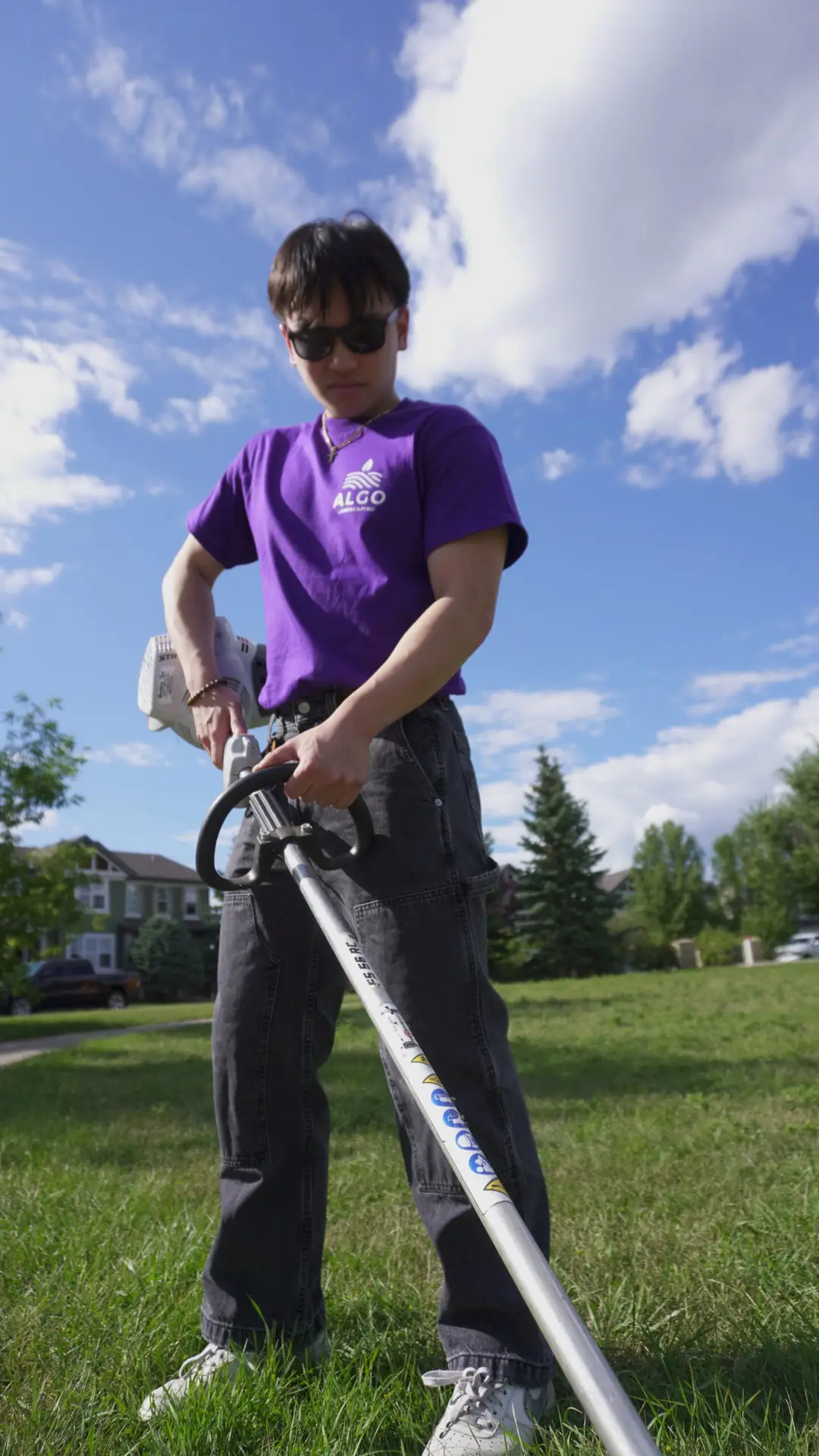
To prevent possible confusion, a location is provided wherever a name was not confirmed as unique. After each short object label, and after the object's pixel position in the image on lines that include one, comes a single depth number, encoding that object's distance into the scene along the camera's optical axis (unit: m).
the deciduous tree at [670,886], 54.38
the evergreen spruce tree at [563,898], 40.56
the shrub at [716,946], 42.69
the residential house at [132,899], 57.84
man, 2.00
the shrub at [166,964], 46.34
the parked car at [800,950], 49.81
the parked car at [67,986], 32.97
